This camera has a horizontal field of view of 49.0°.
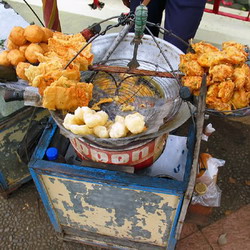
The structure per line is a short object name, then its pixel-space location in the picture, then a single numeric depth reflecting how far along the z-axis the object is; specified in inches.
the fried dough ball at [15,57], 77.3
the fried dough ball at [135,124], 60.0
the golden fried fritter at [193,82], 67.2
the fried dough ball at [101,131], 61.2
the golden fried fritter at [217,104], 64.9
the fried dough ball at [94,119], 60.2
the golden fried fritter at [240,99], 64.7
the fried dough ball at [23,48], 79.6
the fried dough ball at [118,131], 60.8
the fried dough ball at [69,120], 61.9
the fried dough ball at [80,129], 60.1
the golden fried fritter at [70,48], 73.1
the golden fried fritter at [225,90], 64.8
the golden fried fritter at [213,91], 66.3
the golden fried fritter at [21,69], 74.0
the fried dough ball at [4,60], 77.6
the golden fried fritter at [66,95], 63.6
